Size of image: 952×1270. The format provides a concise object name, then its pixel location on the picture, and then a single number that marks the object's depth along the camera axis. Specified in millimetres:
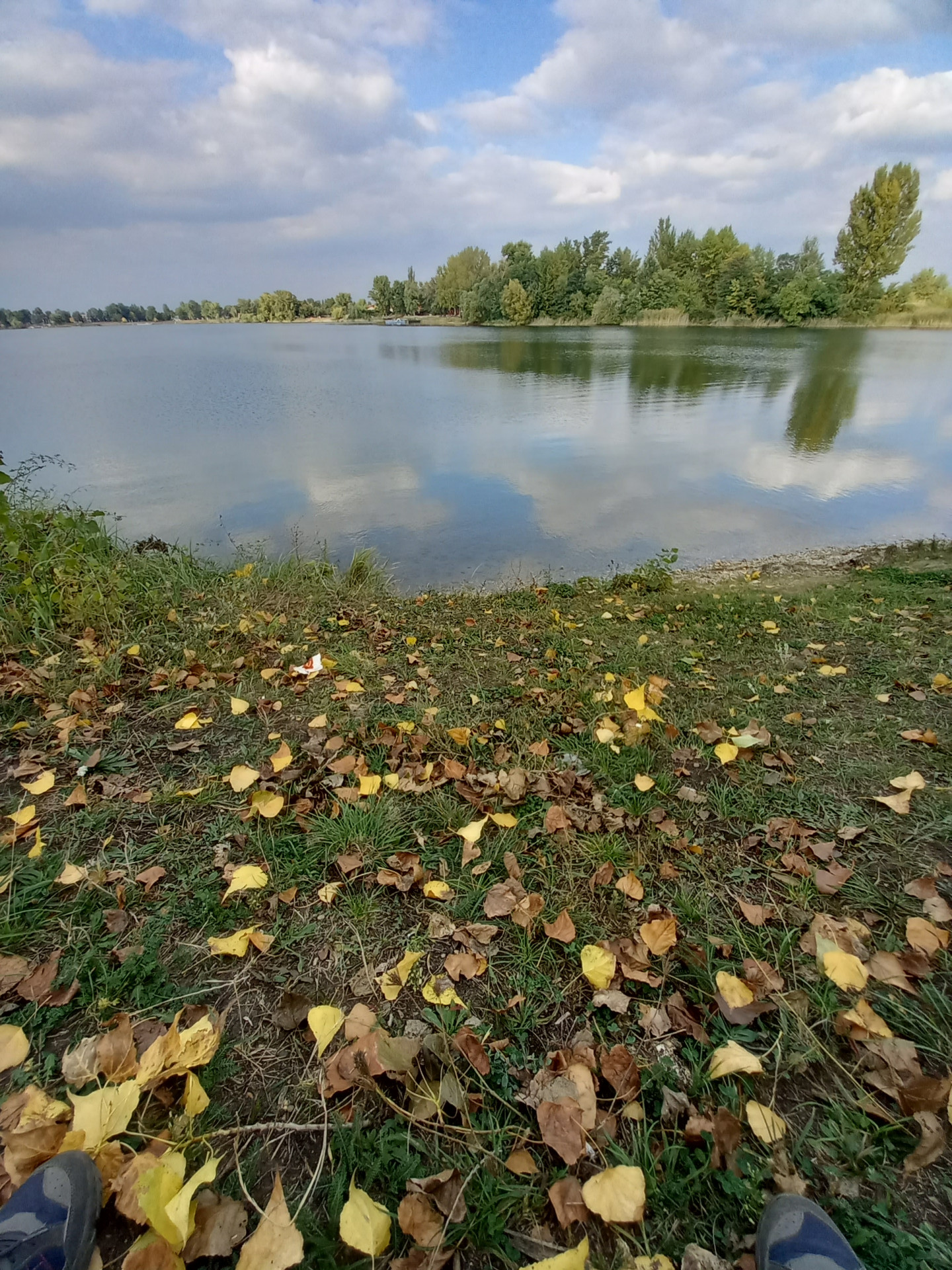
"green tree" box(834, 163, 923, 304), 56125
